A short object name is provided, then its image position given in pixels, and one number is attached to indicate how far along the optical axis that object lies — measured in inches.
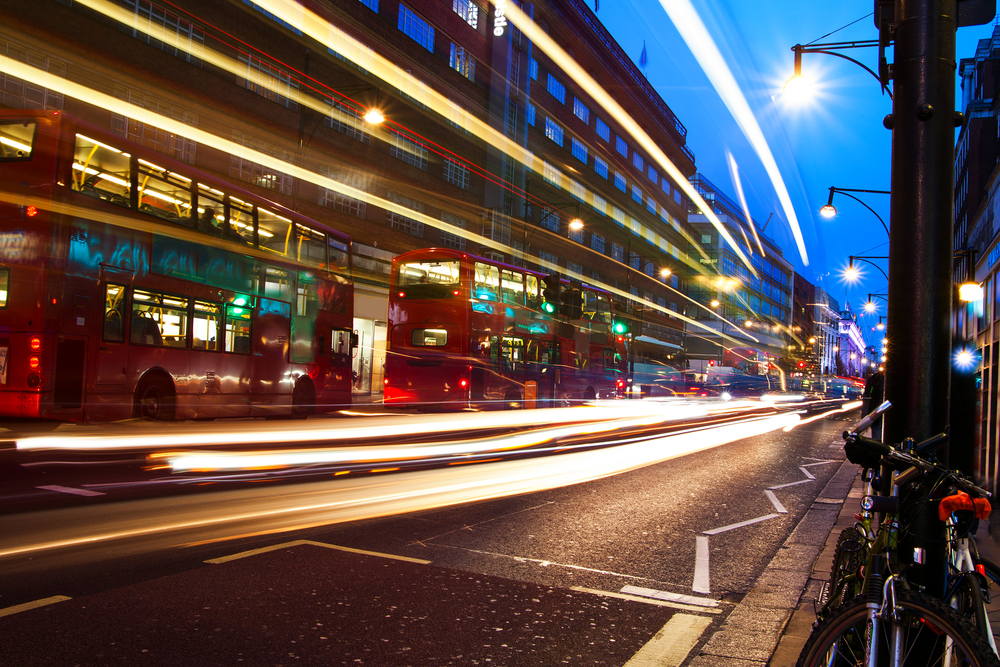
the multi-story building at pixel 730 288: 3144.7
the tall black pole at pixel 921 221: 127.0
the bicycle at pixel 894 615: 91.9
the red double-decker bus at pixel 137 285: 427.8
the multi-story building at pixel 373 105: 833.5
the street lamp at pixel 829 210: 938.7
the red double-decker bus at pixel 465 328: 768.3
